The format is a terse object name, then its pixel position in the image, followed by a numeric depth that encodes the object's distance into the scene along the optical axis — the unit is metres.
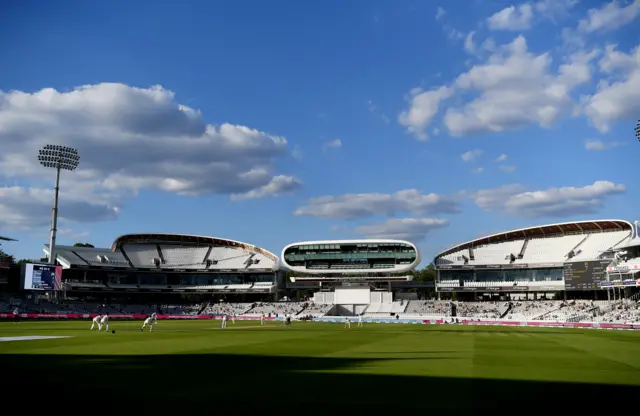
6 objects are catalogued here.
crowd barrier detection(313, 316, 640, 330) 58.16
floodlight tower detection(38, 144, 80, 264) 90.62
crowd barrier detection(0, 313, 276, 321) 72.03
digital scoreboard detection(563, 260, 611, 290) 81.19
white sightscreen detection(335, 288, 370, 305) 104.25
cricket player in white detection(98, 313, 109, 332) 39.81
